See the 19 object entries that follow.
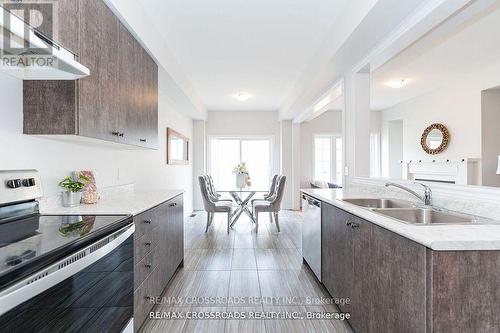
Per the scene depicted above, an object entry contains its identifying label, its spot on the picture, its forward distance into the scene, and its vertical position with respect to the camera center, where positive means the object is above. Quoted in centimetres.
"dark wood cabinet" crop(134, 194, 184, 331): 175 -69
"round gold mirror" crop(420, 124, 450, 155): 530 +56
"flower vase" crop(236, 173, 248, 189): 545 -28
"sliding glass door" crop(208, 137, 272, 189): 727 +24
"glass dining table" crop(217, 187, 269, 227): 514 -65
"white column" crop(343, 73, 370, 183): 303 +48
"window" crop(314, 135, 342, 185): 733 +22
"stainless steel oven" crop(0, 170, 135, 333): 78 -37
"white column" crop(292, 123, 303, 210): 683 +12
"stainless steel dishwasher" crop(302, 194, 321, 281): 252 -69
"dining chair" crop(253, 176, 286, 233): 456 -67
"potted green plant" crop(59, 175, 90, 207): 189 -18
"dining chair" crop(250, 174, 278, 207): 548 -50
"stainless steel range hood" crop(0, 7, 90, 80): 101 +50
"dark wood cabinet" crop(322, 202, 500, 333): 106 -53
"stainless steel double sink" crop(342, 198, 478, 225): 151 -30
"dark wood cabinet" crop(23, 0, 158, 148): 155 +52
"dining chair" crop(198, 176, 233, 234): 452 -68
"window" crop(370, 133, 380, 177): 750 +43
